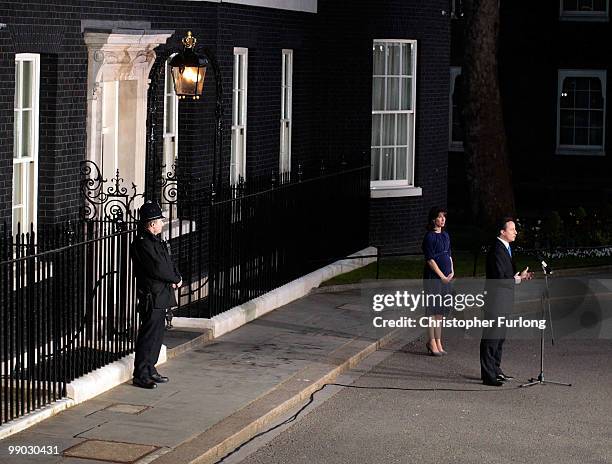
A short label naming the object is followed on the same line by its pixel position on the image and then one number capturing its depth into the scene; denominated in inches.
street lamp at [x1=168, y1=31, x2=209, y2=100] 639.1
